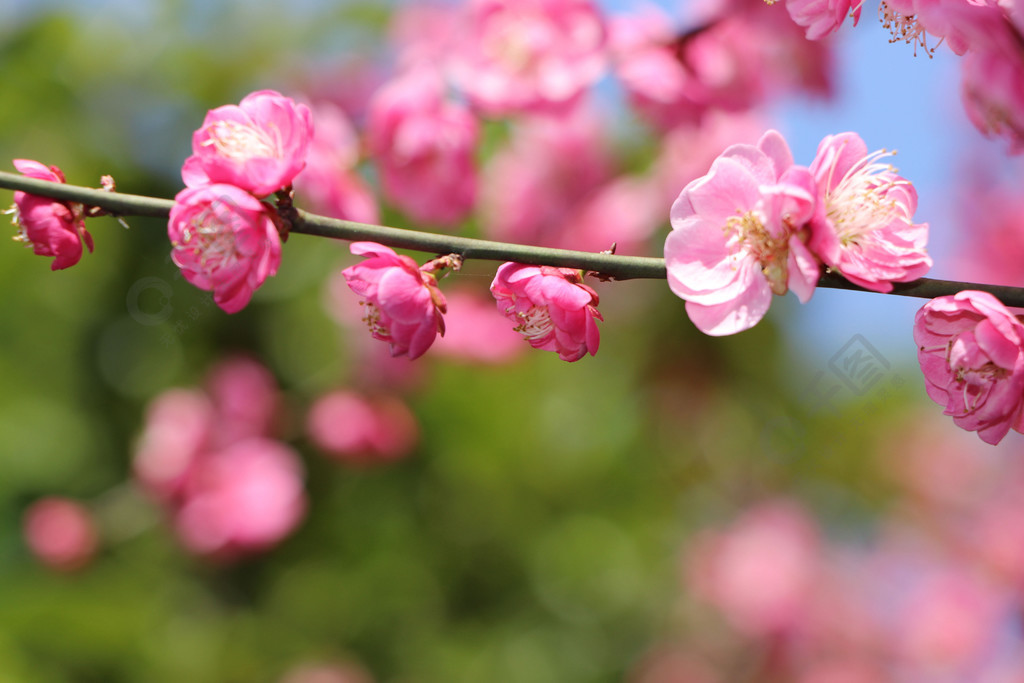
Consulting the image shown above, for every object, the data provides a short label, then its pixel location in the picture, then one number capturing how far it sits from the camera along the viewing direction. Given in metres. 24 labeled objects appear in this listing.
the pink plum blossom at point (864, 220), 0.39
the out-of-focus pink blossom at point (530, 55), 0.61
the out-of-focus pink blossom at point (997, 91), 0.39
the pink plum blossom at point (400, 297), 0.39
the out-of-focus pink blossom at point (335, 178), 0.51
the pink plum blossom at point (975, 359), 0.38
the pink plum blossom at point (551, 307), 0.39
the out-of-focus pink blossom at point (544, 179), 1.13
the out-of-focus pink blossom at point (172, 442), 1.09
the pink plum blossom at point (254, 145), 0.39
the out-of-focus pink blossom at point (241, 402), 1.20
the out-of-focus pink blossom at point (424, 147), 0.56
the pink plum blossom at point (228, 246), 0.39
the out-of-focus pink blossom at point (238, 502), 1.11
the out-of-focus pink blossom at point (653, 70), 0.59
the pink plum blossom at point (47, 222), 0.39
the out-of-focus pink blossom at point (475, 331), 1.16
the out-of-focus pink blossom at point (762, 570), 1.60
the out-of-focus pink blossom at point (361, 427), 1.14
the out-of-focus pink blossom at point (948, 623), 1.51
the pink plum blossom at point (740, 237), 0.39
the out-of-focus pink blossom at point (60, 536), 0.76
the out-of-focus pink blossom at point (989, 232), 1.29
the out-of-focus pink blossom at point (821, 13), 0.40
